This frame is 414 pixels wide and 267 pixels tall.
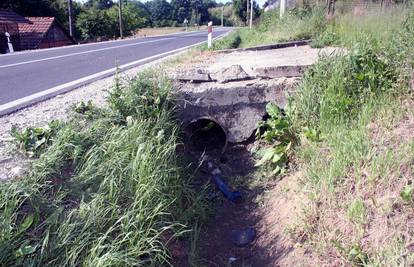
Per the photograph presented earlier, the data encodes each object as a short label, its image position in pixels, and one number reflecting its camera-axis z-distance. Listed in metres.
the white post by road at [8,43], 15.59
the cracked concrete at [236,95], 4.51
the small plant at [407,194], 2.41
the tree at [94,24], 32.38
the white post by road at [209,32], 10.87
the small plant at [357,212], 2.53
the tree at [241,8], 53.97
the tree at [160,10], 89.54
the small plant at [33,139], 2.98
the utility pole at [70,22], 26.41
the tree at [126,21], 35.39
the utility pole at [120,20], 32.69
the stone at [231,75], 4.71
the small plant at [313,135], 3.62
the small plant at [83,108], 3.85
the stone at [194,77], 4.80
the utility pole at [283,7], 14.77
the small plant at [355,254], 2.35
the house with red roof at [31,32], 19.91
